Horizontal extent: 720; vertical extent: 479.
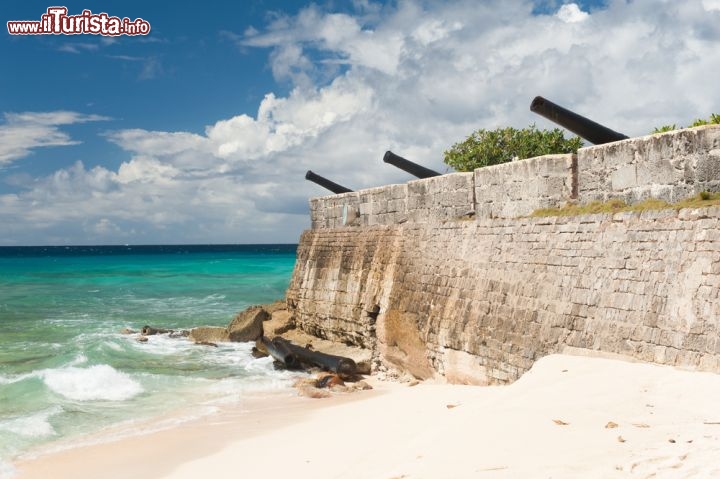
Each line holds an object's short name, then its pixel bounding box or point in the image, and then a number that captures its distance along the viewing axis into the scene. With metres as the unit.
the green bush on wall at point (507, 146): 22.92
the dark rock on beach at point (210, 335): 19.33
